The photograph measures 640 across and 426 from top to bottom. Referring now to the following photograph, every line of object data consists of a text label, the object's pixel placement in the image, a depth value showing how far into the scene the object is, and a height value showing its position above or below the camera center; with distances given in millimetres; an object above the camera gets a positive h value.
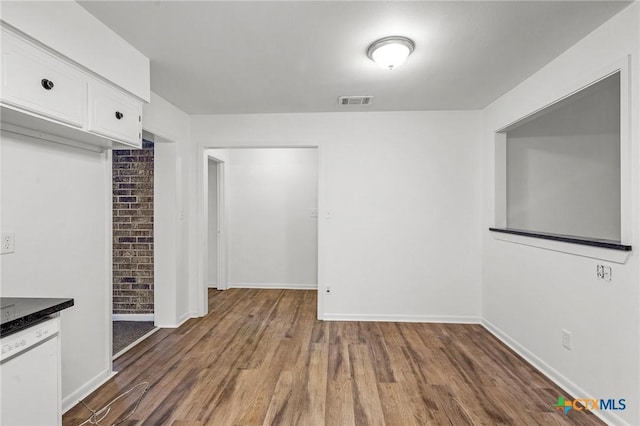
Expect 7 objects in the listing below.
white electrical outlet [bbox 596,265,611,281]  1927 -382
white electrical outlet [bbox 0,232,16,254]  1638 -162
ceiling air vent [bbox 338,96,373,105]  3193 +1208
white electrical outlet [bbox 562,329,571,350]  2248 -937
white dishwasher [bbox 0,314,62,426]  1156 -667
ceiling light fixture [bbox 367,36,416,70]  2074 +1129
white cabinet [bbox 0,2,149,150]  1412 +734
